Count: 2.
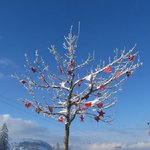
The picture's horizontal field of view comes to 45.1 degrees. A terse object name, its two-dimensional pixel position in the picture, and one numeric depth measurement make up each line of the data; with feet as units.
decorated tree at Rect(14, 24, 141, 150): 25.53
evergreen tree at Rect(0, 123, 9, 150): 162.82
